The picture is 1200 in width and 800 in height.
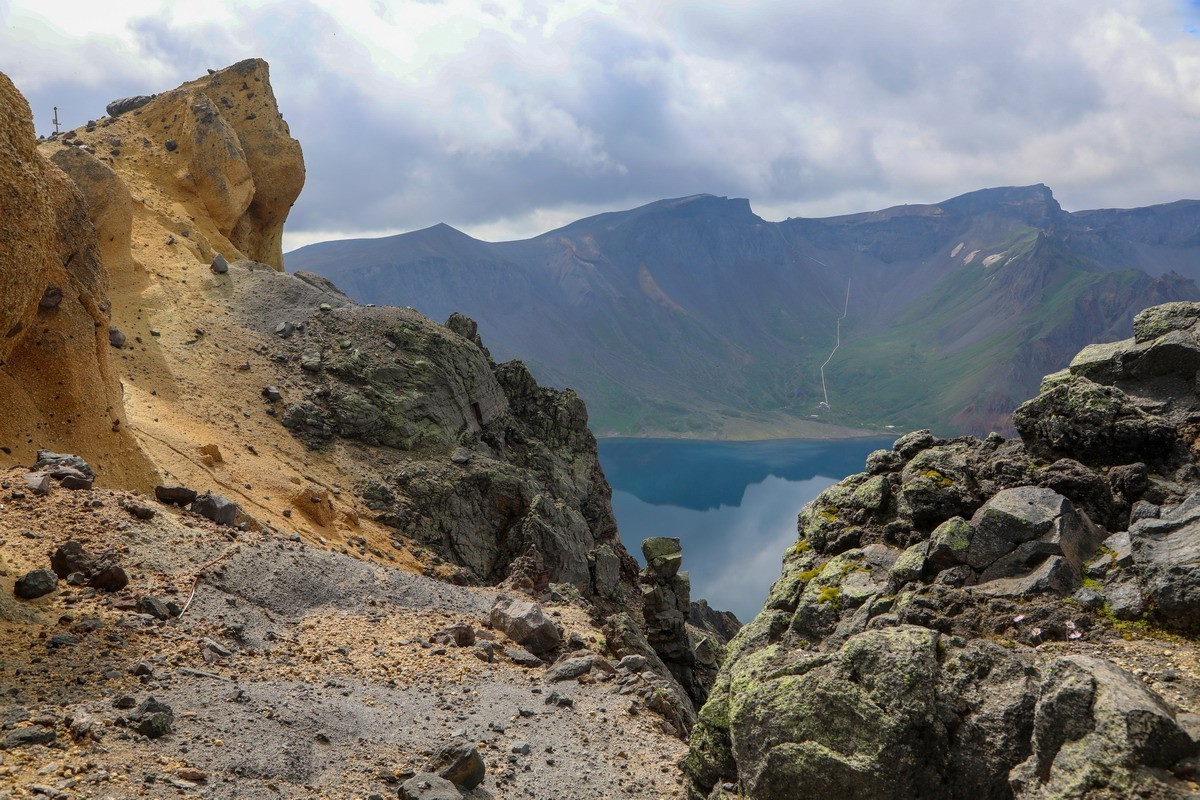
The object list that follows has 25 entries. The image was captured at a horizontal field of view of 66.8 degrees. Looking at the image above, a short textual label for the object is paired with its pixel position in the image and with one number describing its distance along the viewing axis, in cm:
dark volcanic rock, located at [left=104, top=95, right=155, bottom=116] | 5194
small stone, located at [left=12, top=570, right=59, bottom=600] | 1382
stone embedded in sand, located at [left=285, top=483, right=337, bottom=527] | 2878
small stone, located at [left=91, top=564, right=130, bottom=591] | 1501
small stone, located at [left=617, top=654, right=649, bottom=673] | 1930
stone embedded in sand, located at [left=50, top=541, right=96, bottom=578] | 1492
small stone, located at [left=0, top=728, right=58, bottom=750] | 996
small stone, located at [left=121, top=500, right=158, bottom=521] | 1805
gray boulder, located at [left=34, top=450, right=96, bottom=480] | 1845
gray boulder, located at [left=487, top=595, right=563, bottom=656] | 2034
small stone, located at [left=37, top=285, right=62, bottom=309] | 2095
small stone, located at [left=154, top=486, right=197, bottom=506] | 2080
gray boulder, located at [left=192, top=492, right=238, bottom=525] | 2111
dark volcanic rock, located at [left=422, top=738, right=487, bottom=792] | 1220
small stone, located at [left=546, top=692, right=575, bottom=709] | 1664
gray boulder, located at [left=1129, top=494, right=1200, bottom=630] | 884
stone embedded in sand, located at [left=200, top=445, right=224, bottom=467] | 2752
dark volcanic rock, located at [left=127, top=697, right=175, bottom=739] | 1109
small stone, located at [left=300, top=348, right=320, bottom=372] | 3781
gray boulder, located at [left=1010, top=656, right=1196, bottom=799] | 744
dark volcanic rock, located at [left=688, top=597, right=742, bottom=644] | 4900
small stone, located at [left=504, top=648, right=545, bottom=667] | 1909
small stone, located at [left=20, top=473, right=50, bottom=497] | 1698
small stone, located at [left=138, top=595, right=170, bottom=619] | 1491
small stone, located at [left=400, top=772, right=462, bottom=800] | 1138
